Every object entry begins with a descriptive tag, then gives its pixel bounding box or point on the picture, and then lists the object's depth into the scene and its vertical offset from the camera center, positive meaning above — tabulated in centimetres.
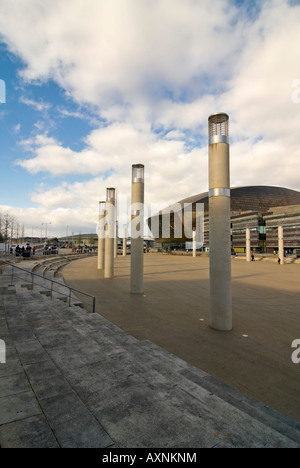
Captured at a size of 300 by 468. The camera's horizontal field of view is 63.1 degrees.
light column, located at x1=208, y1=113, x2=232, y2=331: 864 +50
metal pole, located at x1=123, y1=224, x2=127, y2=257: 5672 -55
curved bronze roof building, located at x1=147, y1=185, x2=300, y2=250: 8138 +1700
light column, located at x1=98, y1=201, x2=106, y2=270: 2828 +66
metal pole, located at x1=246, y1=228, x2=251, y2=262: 4295 -176
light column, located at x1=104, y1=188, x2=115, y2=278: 2178 +75
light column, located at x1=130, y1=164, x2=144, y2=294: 1496 +82
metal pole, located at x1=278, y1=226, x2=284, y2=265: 3631 -55
